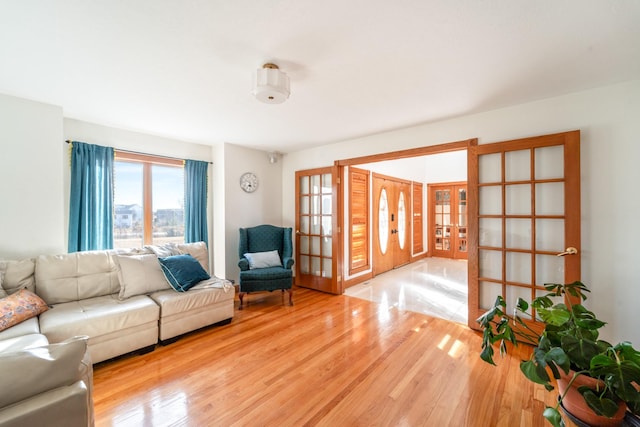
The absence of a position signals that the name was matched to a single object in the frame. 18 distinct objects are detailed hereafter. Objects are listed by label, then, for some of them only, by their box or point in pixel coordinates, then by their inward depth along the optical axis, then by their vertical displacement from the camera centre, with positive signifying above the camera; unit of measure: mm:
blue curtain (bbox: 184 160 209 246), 4164 +165
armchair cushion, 3893 -694
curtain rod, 3147 +829
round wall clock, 4508 +521
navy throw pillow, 2875 -658
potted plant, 958 -591
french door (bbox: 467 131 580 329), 2438 -50
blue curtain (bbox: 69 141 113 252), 3162 +172
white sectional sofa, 2213 -855
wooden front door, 5457 -233
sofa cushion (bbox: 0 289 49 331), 1976 -749
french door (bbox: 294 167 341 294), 4324 -298
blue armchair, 3621 -690
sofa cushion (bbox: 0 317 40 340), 1867 -852
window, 3613 +176
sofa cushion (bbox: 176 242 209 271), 3385 -496
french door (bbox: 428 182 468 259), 7086 -199
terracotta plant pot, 1002 -766
